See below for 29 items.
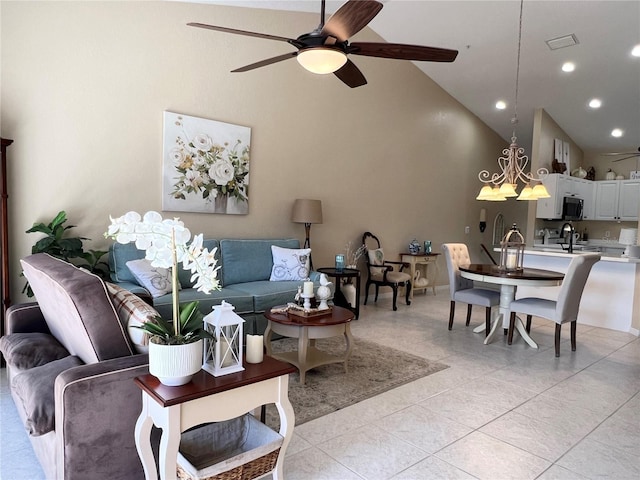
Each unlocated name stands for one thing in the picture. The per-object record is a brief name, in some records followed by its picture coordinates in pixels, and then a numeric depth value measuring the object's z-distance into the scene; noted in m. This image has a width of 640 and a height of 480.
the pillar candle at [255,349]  1.81
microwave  6.95
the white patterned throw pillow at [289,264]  4.55
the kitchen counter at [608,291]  4.87
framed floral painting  4.26
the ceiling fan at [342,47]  2.15
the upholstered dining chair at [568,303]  3.77
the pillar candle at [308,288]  3.25
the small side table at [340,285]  5.01
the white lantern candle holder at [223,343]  1.68
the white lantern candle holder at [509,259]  4.28
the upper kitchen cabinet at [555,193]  6.71
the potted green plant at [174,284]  1.49
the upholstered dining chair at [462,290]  4.39
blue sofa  3.65
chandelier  4.14
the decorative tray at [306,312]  3.13
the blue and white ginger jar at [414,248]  6.63
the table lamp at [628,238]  4.84
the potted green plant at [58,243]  3.34
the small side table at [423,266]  6.50
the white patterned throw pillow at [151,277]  3.51
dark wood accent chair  5.81
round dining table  3.81
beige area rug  2.74
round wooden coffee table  3.02
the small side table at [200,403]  1.47
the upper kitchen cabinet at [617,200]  7.30
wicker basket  1.60
